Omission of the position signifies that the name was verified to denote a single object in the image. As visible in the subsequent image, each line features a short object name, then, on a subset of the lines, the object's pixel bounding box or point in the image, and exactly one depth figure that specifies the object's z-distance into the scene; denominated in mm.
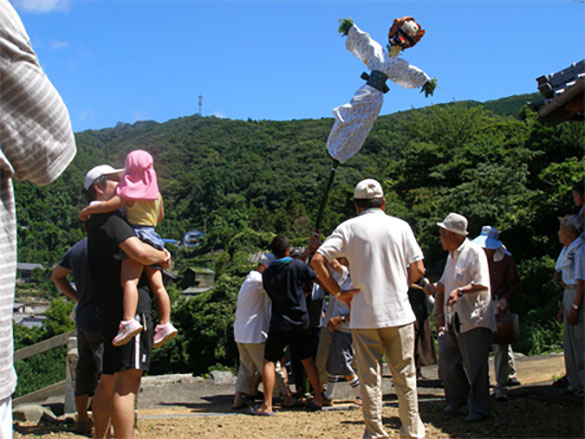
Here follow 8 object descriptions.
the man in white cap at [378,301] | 4066
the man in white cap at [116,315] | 3502
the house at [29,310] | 43781
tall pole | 5688
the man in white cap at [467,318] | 5039
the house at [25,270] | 80500
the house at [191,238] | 90112
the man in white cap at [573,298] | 5531
